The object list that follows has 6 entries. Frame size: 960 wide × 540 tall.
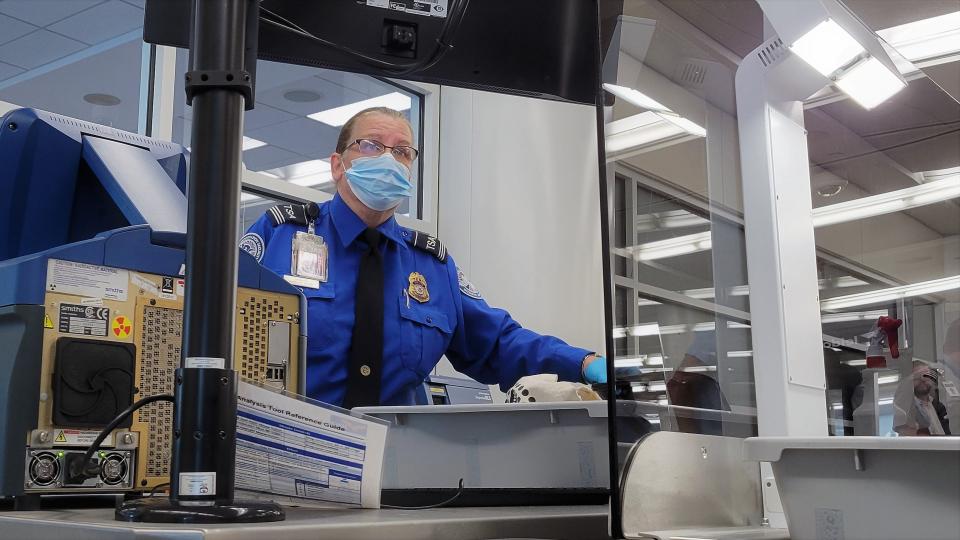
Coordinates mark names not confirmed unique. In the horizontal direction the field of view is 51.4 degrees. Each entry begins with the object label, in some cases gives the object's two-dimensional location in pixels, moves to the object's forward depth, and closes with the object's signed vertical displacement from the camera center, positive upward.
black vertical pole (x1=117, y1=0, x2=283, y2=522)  0.75 +0.10
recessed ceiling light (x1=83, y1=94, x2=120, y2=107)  3.80 +1.22
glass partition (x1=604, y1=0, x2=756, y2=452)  0.98 +0.20
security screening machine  0.97 +0.10
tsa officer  1.89 +0.22
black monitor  1.11 +0.44
